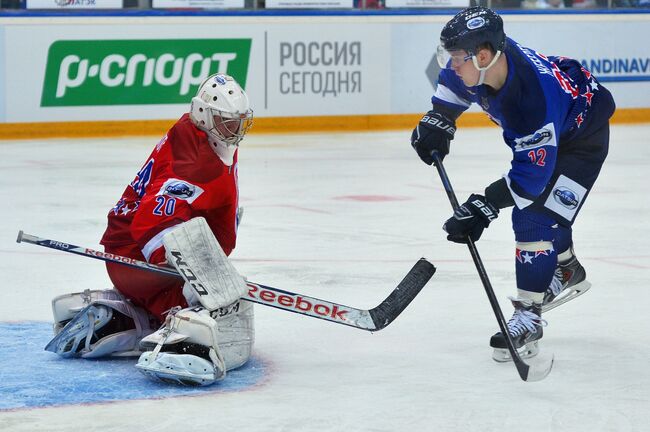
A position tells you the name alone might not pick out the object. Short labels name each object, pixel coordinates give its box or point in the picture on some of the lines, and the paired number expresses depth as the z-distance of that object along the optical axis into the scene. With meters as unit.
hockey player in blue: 7.47
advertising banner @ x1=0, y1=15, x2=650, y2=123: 22.39
